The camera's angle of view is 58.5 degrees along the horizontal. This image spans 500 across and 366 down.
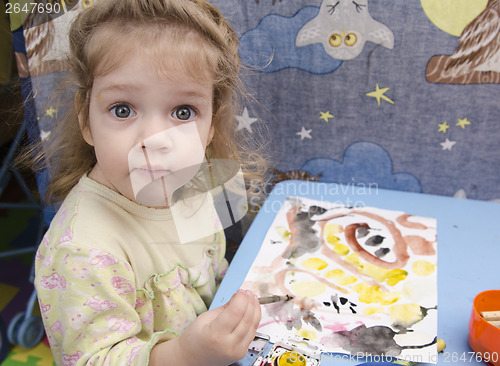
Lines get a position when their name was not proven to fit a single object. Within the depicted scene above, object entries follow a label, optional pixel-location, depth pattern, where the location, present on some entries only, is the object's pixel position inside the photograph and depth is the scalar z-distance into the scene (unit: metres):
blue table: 0.59
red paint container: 0.51
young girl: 0.52
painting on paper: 0.57
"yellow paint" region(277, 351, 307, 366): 0.52
